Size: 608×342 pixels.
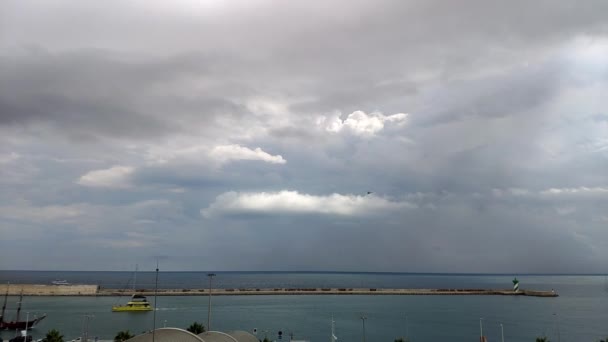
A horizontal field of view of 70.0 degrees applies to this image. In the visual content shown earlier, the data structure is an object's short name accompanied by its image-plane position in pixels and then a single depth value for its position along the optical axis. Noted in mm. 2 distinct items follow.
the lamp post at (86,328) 70044
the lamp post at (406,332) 99362
